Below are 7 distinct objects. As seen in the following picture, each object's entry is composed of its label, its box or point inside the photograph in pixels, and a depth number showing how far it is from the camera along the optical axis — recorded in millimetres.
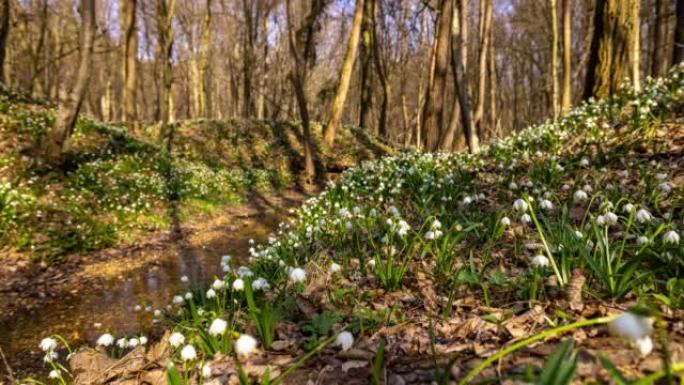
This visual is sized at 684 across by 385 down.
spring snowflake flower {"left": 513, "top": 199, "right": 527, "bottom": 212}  3061
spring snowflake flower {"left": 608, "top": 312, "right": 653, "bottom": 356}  1098
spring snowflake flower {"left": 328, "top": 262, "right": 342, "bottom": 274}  3278
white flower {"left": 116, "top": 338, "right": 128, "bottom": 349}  3109
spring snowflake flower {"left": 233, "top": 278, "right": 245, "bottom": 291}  2977
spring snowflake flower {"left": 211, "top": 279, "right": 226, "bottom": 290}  3412
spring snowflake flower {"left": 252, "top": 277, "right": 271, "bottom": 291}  3172
